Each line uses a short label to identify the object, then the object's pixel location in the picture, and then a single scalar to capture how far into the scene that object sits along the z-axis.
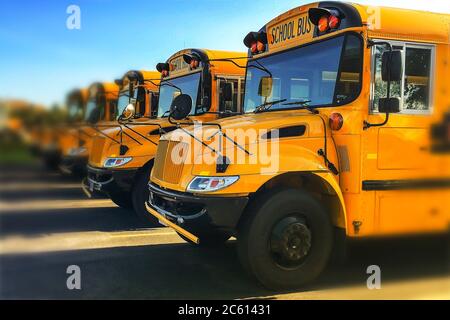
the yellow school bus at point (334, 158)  3.61
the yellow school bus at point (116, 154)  6.45
